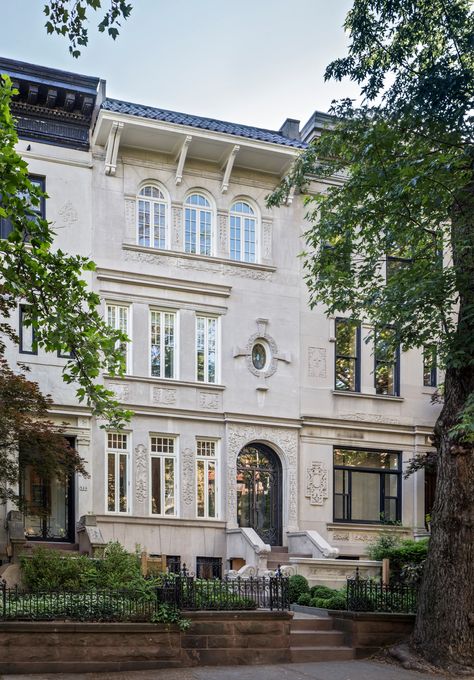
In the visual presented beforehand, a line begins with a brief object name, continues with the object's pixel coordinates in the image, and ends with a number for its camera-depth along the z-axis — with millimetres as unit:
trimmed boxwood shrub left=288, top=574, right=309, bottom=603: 20234
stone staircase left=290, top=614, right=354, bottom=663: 15883
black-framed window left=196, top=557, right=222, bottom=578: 24409
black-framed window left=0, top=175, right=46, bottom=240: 24688
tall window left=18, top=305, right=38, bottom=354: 23984
